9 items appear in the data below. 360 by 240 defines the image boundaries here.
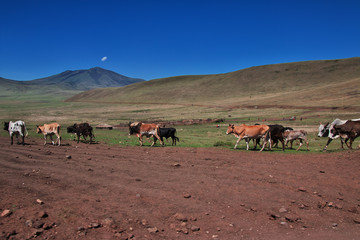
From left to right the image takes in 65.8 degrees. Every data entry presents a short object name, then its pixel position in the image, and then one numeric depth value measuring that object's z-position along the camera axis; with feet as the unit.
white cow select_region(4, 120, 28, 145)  61.72
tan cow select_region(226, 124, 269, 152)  59.36
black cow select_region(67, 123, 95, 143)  70.08
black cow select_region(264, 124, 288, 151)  60.59
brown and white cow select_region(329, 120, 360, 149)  58.18
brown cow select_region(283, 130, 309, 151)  62.13
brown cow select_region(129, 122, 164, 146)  66.54
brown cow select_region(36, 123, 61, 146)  63.67
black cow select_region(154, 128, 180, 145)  69.21
